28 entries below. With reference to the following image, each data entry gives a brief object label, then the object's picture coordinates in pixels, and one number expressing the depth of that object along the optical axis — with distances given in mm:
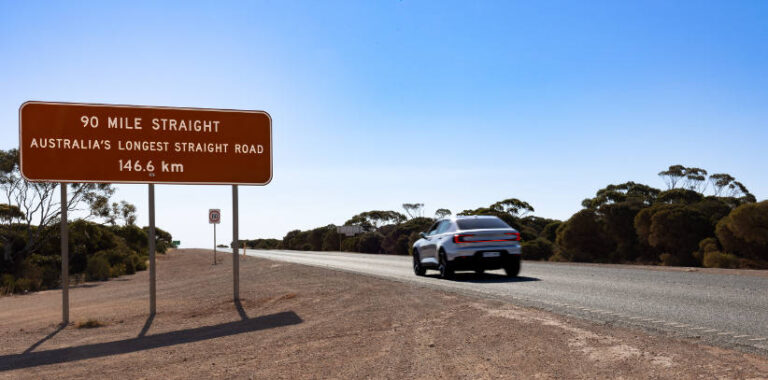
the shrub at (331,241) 84875
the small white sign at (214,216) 36969
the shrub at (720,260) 23125
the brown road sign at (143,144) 10820
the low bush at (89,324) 10125
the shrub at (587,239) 32875
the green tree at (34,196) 30000
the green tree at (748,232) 22891
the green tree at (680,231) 27609
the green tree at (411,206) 97812
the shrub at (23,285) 25581
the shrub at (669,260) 27391
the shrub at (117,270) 32569
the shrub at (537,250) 35781
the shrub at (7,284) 24586
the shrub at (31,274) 26328
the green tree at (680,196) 42469
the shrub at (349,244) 72569
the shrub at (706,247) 25719
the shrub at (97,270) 30844
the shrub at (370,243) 66562
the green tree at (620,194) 43531
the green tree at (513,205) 54988
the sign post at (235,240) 12281
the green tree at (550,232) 41016
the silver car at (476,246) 15234
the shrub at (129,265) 36062
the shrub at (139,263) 39094
